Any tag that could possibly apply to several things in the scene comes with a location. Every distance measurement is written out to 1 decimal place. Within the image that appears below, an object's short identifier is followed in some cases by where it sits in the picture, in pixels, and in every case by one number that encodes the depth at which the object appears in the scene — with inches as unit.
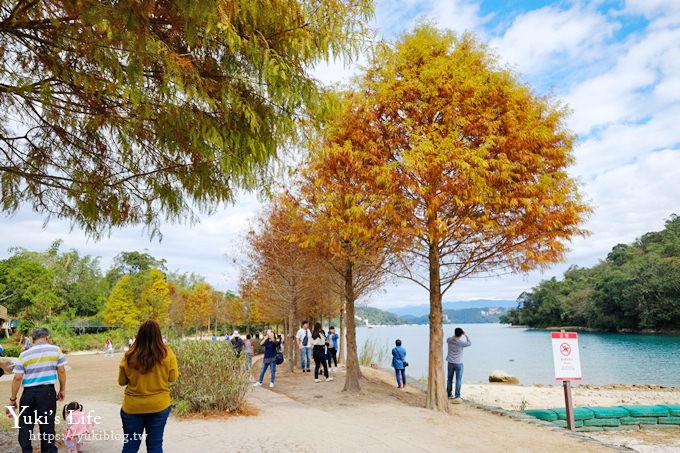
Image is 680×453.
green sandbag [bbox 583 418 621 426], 414.3
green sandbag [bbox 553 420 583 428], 402.2
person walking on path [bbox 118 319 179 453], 174.2
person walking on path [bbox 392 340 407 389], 580.1
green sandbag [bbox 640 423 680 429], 431.8
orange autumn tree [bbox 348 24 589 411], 373.4
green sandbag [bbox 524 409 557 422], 412.8
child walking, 223.1
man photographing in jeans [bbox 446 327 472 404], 481.4
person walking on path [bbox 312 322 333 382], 596.1
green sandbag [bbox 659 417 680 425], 438.6
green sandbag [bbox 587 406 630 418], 420.2
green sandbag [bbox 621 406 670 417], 433.3
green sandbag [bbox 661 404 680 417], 446.0
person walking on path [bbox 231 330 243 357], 615.6
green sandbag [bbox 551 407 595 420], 413.4
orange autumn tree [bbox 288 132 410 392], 397.7
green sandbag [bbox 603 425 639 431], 418.6
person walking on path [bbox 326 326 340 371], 761.3
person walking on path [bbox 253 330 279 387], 550.8
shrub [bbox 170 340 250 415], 366.6
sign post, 364.8
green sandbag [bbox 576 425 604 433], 409.7
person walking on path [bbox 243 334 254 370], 676.3
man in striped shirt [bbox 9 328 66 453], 215.5
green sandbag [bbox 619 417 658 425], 427.5
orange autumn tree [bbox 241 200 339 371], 716.7
